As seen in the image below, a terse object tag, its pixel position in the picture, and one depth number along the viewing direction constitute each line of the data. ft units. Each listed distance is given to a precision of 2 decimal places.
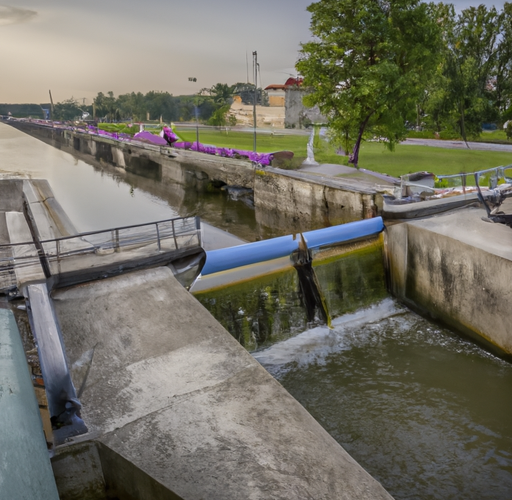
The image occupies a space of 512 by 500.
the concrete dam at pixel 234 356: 8.68
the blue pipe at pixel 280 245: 19.10
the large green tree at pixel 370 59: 36.04
